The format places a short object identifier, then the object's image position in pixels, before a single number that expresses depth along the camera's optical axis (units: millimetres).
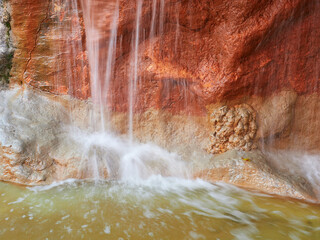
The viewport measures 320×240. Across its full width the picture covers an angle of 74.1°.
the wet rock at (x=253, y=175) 3445
